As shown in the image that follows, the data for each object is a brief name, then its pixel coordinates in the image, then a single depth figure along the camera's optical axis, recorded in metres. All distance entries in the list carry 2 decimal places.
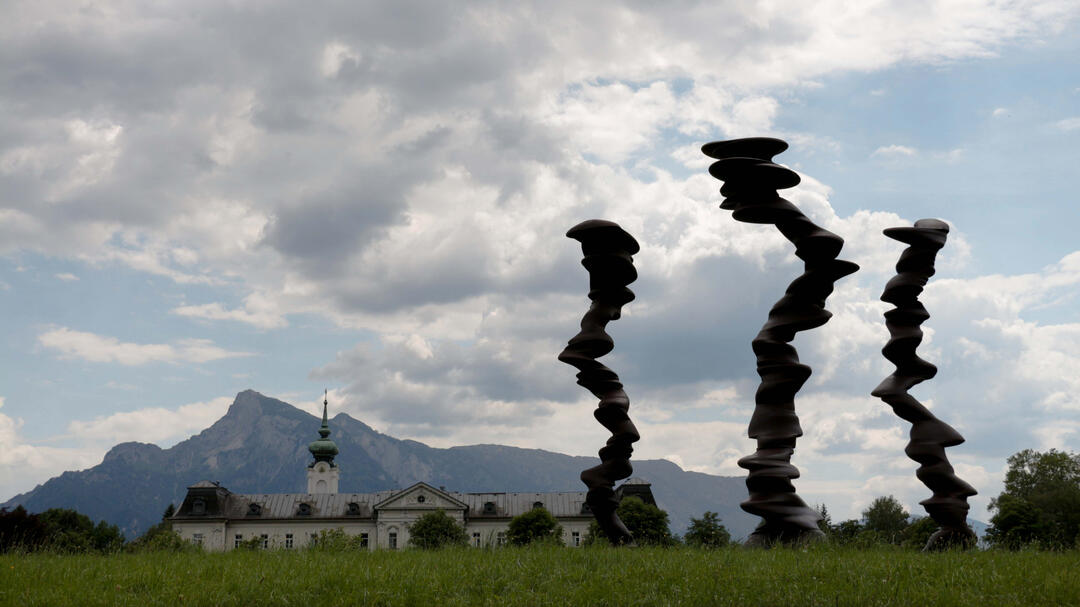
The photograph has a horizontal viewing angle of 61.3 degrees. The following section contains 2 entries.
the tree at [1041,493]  39.06
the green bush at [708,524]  39.92
